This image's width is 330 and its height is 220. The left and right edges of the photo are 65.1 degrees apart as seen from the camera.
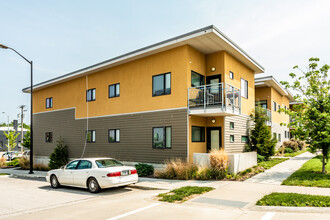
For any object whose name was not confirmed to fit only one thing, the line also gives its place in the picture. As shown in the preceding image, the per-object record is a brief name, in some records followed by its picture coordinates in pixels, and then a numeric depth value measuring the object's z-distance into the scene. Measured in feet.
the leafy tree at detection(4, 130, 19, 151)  136.36
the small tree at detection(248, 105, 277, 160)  60.54
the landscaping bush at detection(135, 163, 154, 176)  46.98
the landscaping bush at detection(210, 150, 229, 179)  39.83
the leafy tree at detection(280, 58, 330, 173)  39.04
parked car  32.86
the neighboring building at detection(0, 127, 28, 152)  200.27
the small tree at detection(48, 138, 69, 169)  67.82
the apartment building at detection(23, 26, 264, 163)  46.14
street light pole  57.36
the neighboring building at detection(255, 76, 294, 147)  79.18
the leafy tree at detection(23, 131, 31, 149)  109.01
